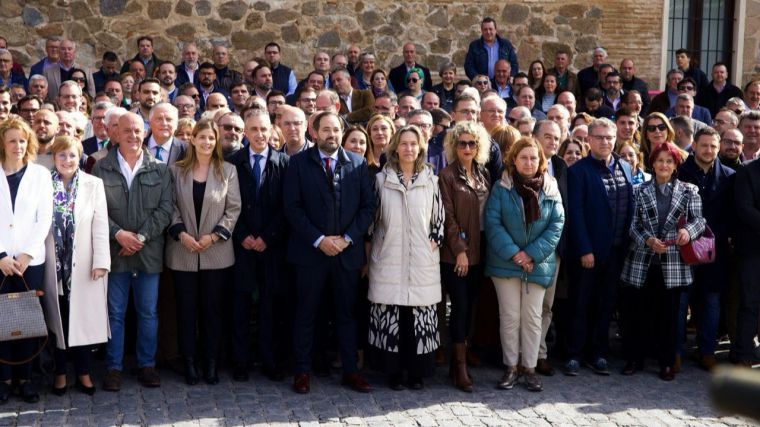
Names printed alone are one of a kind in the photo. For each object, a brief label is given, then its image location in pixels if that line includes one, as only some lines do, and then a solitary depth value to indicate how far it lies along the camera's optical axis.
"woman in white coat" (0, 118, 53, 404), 5.52
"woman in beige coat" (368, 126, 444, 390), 5.99
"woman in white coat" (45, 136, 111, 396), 5.70
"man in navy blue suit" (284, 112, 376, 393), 5.97
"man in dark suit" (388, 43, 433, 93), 12.17
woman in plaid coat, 6.48
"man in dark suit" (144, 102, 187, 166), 6.45
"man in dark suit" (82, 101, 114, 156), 7.29
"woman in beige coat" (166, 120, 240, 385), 6.02
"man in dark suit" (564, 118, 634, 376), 6.59
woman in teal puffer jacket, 6.14
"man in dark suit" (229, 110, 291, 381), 6.14
